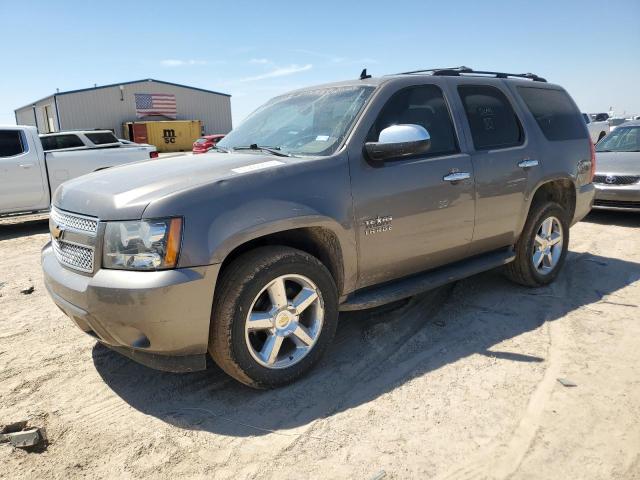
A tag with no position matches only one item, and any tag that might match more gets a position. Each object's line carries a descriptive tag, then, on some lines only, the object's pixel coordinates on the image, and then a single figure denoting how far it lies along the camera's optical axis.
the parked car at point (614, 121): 24.76
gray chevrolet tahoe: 2.65
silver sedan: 7.95
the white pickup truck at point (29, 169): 8.55
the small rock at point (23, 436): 2.59
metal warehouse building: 35.56
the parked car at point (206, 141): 22.28
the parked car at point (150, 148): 10.59
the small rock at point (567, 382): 3.08
